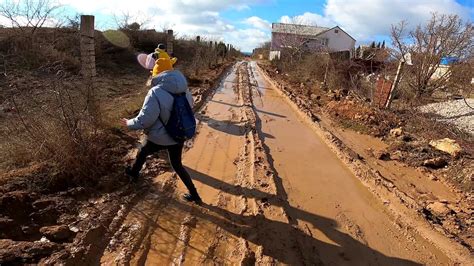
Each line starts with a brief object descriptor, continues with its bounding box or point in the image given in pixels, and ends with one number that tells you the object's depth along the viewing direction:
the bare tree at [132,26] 30.33
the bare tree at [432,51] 12.66
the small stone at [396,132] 9.13
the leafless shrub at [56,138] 5.16
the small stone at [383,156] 7.68
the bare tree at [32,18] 6.03
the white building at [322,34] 62.95
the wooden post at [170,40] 13.29
